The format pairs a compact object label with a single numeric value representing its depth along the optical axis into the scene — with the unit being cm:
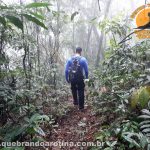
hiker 361
